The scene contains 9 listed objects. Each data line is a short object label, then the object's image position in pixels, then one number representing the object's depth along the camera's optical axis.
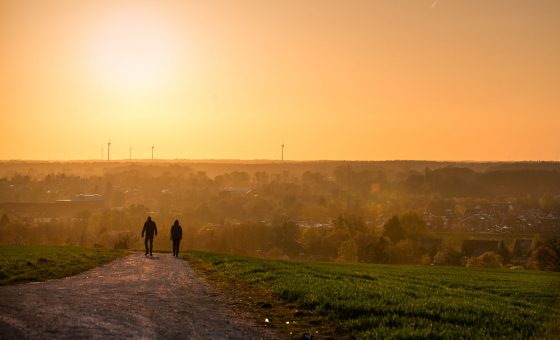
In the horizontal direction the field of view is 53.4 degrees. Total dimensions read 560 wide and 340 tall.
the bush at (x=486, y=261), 91.75
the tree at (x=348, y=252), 110.50
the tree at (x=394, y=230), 123.50
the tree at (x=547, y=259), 73.75
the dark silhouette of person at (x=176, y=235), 39.85
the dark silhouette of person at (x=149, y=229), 39.52
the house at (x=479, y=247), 130.38
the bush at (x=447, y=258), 106.19
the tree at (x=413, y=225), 134.66
